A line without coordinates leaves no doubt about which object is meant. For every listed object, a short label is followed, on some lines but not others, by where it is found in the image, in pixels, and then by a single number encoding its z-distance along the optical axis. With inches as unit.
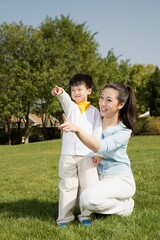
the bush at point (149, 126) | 1283.2
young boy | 180.2
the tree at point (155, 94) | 1542.8
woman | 173.3
